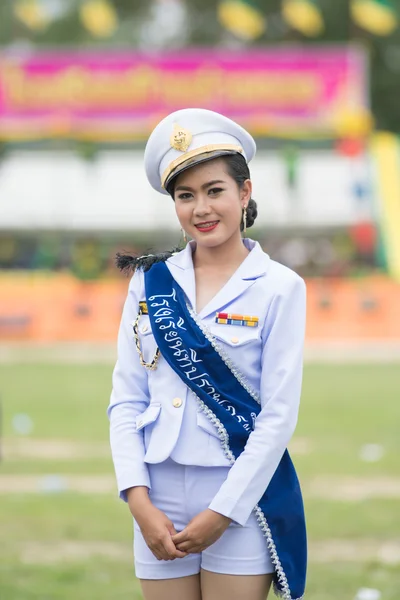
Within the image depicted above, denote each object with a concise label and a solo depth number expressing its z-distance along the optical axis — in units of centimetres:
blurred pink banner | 4172
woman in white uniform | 411
